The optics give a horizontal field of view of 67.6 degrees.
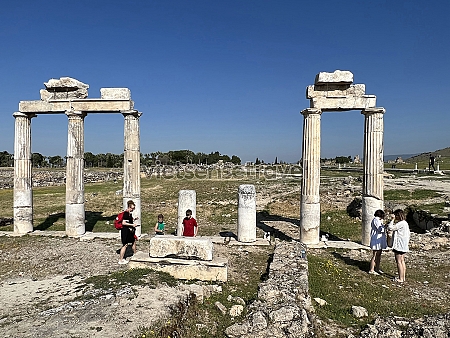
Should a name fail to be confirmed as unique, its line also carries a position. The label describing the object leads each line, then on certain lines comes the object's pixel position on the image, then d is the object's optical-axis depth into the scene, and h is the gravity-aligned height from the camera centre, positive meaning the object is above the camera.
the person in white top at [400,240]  8.93 -2.01
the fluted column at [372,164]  12.70 +0.01
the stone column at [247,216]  13.11 -2.06
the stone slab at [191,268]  8.44 -2.65
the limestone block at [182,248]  8.55 -2.18
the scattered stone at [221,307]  6.99 -3.04
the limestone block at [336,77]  12.50 +3.25
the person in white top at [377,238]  9.58 -2.10
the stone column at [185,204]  13.63 -1.67
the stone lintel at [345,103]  12.77 +2.34
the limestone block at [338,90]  12.83 +2.83
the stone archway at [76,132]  14.21 +1.30
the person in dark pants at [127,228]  9.78 -1.95
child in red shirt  10.67 -2.00
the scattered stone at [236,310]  6.93 -3.06
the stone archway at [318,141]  12.71 +0.88
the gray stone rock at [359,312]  7.04 -3.12
